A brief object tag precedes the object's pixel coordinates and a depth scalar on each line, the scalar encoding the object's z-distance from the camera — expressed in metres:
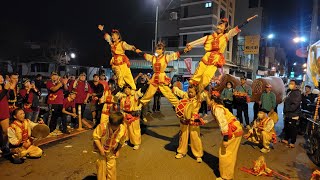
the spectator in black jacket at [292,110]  6.76
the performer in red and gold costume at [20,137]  5.00
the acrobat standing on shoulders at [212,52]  6.06
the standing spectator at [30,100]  6.79
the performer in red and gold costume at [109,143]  3.62
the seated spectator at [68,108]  7.27
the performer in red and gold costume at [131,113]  6.11
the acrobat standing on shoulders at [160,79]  6.05
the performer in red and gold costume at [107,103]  6.38
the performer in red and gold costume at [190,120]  5.33
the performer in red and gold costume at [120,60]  6.72
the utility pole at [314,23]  10.76
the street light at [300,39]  15.10
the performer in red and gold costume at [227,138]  4.35
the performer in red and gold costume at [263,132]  6.43
